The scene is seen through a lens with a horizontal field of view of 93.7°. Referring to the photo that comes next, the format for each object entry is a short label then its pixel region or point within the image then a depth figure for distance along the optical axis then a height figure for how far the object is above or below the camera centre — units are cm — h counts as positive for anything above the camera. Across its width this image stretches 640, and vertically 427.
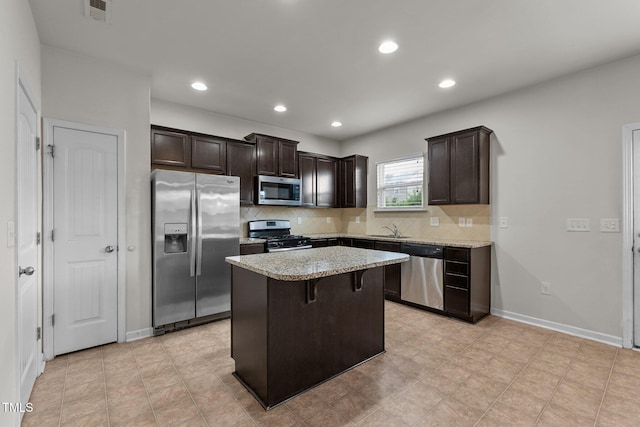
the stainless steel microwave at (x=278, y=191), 448 +40
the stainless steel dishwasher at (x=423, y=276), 379 -80
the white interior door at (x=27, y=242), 192 -17
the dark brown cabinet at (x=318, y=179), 517 +66
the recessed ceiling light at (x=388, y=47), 265 +152
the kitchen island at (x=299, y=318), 197 -76
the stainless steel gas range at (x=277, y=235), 425 -31
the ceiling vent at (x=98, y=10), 216 +155
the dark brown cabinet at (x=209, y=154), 393 +85
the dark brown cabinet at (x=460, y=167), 372 +62
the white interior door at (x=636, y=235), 281 -20
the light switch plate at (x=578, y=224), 309 -10
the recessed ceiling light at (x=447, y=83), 339 +151
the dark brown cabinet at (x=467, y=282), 349 -81
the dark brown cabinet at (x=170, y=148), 365 +86
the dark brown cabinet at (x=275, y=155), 452 +95
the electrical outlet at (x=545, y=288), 336 -83
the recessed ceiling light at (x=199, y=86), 345 +154
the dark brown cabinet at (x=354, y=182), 543 +61
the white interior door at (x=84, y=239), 270 -20
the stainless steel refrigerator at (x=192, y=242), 319 -29
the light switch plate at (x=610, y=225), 291 -11
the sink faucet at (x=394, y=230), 494 -24
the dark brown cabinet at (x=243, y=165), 424 +74
